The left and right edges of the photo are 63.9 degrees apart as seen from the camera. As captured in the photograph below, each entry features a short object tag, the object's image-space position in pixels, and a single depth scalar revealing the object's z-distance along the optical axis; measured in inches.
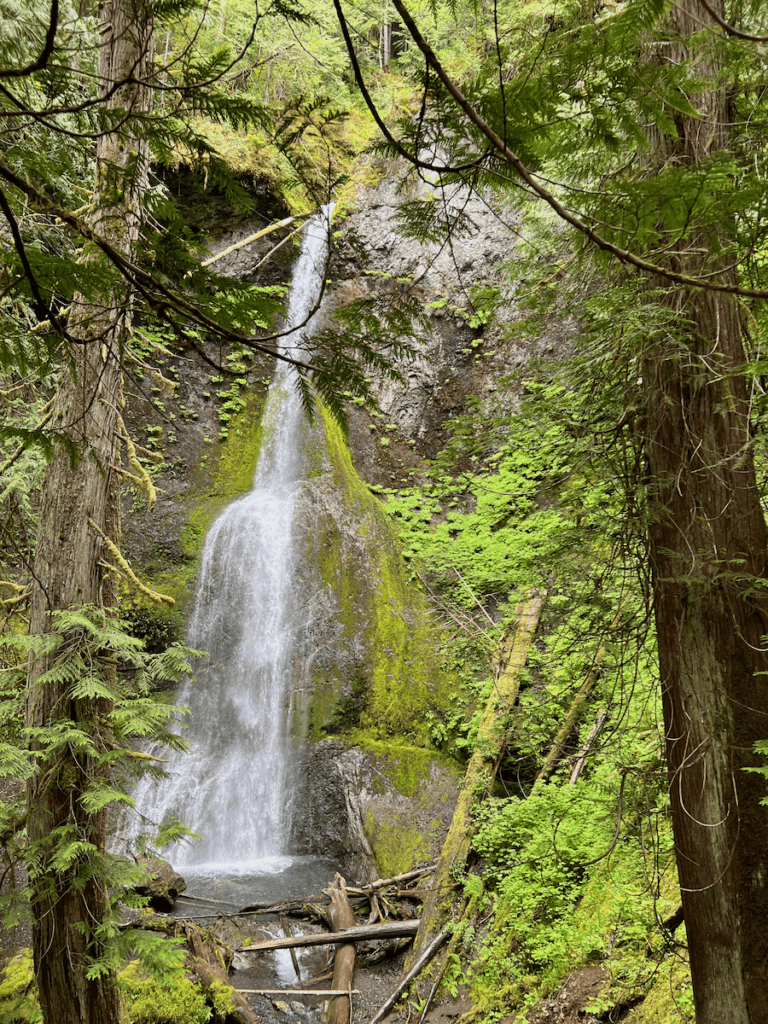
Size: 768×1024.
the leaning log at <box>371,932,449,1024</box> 189.3
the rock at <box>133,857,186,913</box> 252.7
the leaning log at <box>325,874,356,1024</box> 199.5
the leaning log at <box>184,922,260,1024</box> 189.2
